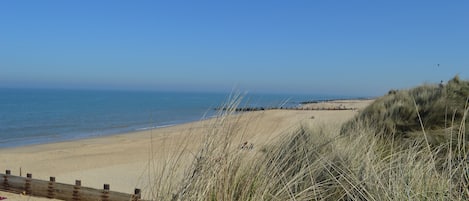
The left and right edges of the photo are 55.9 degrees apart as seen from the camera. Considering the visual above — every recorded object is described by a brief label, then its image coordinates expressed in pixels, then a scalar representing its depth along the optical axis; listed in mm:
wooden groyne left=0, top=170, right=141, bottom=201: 7238
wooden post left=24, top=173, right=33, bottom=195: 8758
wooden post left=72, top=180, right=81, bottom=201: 7879
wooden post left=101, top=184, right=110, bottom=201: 7189
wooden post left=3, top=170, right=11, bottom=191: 9009
